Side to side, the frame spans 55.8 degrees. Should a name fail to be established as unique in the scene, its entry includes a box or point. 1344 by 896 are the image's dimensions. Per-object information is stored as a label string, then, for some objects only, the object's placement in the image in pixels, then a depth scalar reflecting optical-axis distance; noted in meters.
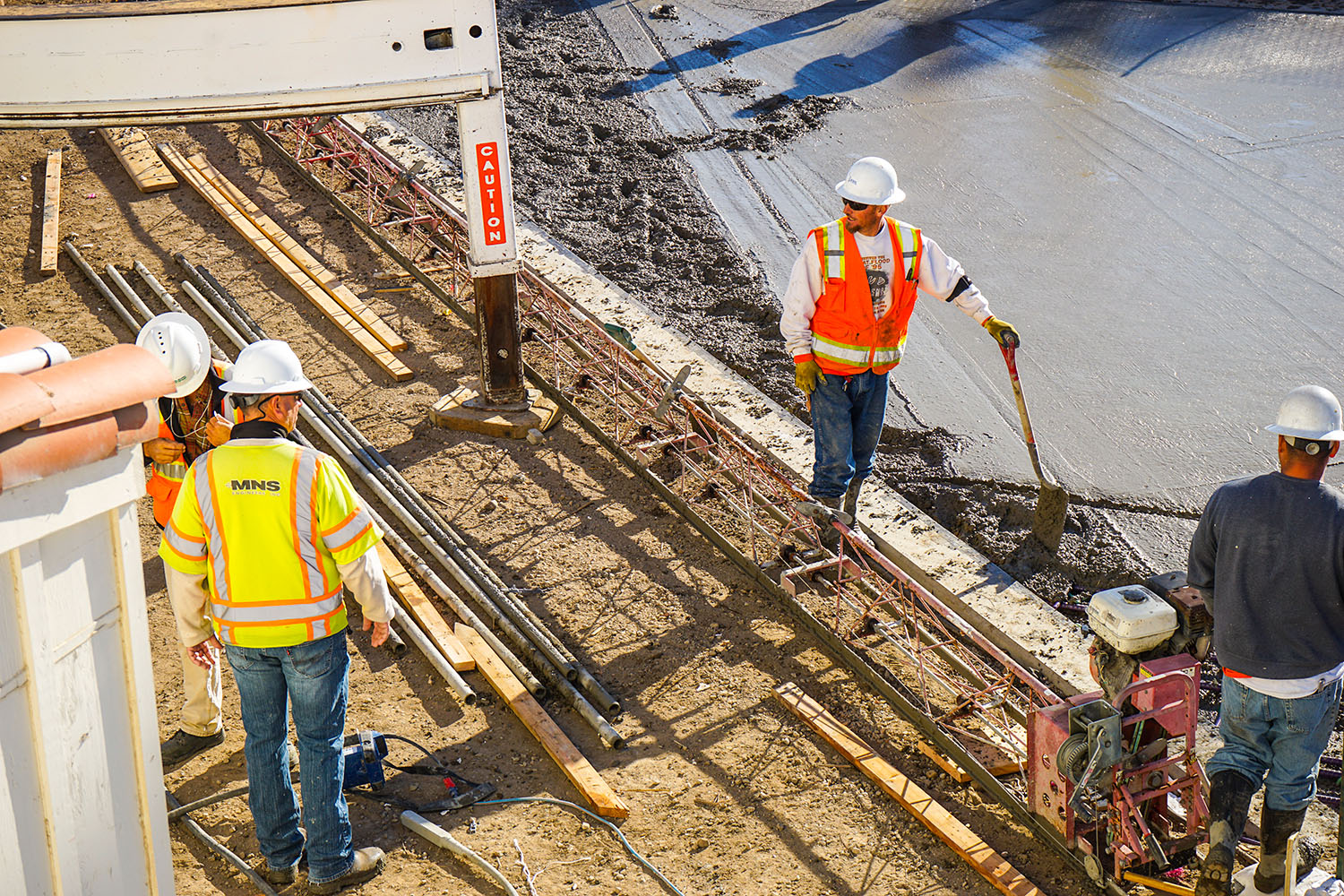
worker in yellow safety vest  4.94
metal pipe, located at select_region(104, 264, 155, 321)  10.82
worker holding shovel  7.28
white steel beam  8.08
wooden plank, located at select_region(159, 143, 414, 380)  10.52
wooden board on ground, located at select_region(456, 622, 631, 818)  6.12
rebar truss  6.83
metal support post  8.98
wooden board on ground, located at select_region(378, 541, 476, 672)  7.11
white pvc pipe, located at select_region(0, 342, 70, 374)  3.24
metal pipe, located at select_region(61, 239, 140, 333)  10.86
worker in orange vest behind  6.05
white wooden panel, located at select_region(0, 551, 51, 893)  3.10
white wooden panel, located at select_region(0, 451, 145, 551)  3.03
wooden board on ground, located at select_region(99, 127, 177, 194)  13.38
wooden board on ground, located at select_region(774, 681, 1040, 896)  5.70
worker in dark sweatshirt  4.98
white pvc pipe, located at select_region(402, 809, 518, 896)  5.62
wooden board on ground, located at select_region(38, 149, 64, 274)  11.80
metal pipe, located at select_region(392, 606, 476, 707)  6.82
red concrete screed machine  5.43
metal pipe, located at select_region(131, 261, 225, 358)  10.98
